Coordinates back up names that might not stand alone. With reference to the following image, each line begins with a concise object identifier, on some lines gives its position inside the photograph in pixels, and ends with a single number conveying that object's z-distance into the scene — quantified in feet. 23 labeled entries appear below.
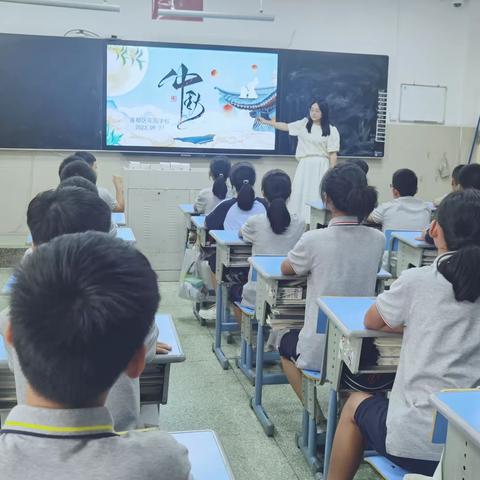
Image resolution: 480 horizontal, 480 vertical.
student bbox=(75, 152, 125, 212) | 13.60
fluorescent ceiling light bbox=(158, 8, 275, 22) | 19.44
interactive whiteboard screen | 21.80
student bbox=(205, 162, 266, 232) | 12.83
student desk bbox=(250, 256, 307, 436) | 8.98
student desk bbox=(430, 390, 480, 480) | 4.34
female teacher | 21.71
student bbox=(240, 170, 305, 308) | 10.55
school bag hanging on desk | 14.58
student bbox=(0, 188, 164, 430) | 5.84
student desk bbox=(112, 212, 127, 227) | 14.17
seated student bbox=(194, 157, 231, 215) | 15.39
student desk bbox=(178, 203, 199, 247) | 16.34
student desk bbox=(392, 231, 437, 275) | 12.16
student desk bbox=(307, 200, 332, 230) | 17.57
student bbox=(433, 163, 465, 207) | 14.13
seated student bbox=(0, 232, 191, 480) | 2.49
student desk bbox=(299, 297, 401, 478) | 6.55
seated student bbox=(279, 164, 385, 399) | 8.20
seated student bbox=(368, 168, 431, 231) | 14.56
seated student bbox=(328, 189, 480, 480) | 5.67
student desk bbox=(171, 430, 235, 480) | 4.08
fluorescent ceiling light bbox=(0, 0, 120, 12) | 18.66
